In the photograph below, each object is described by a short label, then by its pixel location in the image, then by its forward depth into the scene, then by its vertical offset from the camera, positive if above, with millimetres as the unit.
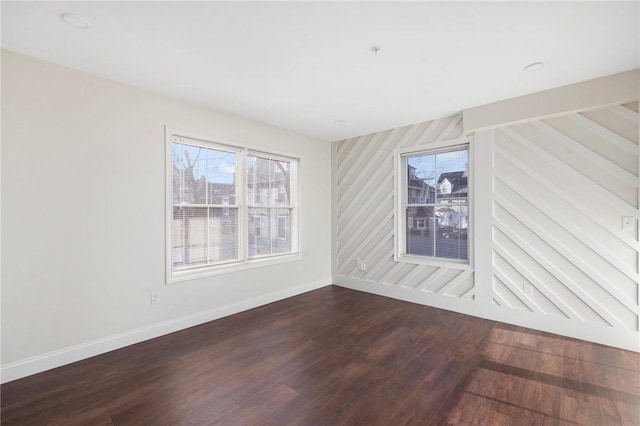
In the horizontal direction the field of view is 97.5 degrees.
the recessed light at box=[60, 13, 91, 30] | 1859 +1310
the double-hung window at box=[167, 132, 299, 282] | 3281 +102
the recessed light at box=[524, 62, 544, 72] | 2504 +1340
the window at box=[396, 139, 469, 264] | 3828 +144
